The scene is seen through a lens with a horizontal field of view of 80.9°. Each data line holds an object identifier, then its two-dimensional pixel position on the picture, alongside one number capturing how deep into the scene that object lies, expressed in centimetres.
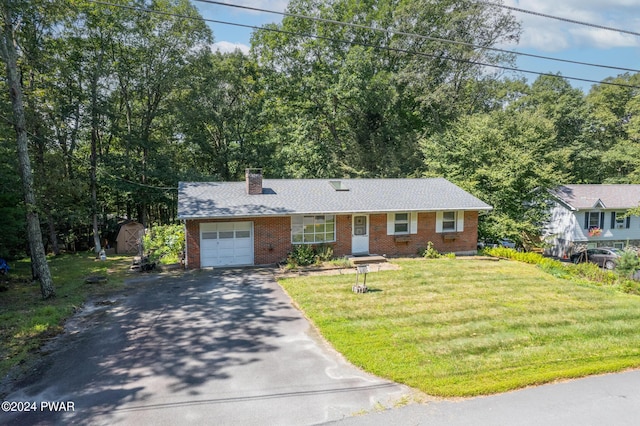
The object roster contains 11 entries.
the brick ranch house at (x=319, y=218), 1631
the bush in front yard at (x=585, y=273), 1339
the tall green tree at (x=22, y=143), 1173
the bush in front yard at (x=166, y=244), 1872
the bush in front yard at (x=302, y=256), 1633
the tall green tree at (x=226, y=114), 2755
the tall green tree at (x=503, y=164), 2067
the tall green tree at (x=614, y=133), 3341
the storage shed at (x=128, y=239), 2408
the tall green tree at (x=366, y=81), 2739
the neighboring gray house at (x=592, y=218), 2648
